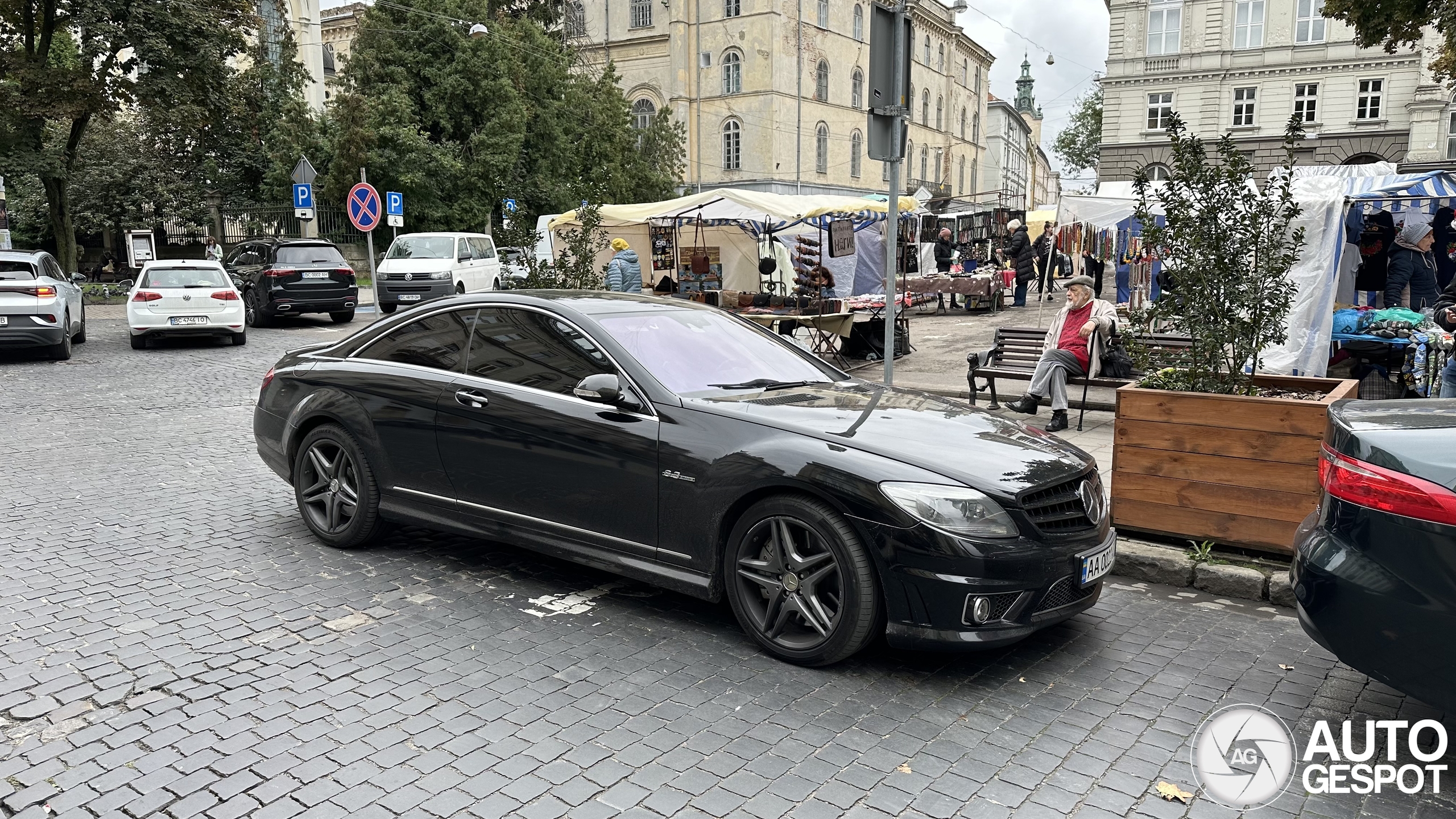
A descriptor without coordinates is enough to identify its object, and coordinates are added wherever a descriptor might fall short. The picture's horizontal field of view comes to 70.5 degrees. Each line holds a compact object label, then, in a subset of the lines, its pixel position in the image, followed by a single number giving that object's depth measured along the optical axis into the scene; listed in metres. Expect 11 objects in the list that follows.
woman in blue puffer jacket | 15.18
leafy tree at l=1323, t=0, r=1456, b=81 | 14.05
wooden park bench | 10.12
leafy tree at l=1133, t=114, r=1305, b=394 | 5.70
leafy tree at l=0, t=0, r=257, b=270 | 23.88
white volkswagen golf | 16.44
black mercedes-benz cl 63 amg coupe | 3.98
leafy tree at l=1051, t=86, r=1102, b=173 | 74.38
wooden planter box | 5.30
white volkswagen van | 22.17
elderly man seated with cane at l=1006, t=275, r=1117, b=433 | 9.31
